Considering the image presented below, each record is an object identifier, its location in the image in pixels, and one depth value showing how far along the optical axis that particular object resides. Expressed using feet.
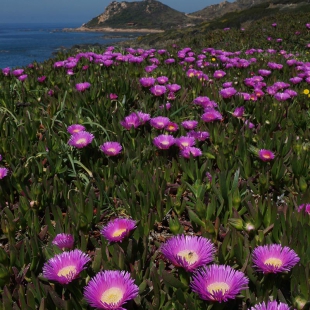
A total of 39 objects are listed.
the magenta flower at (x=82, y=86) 9.89
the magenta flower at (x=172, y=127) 7.37
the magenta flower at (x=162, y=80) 10.74
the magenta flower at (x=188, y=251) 3.49
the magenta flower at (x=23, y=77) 12.00
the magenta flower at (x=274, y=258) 3.47
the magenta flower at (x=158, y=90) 9.49
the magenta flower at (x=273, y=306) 3.00
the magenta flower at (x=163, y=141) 6.68
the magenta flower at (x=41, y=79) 11.57
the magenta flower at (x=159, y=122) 7.45
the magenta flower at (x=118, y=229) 4.11
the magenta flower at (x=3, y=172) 5.80
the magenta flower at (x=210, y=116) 7.69
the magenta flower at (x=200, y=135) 7.16
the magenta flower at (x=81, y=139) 6.56
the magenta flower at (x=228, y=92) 9.27
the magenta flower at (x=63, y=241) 4.24
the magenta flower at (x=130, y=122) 7.59
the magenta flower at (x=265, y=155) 6.12
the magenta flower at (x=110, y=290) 3.18
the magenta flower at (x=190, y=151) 6.37
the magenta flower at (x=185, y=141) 6.76
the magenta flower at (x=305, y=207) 4.70
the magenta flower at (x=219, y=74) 12.48
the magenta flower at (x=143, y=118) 7.67
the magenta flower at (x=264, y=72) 12.42
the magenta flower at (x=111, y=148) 6.58
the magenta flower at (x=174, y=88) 9.88
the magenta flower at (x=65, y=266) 3.55
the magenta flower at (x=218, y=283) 3.15
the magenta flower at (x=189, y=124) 7.63
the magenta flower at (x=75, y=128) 7.07
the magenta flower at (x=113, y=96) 9.53
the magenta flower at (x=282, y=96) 9.46
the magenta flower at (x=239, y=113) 8.25
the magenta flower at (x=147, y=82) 10.14
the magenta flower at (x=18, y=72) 12.99
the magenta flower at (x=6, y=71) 13.44
